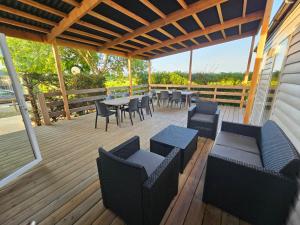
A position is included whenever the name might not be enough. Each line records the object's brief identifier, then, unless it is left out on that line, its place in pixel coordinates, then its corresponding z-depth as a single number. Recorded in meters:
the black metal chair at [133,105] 3.88
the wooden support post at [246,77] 5.28
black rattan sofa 1.07
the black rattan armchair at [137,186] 1.02
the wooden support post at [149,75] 7.74
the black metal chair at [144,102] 4.32
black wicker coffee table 1.93
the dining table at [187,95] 5.61
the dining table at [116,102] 3.61
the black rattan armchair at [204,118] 2.88
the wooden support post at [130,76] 6.62
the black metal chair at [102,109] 3.52
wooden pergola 2.67
